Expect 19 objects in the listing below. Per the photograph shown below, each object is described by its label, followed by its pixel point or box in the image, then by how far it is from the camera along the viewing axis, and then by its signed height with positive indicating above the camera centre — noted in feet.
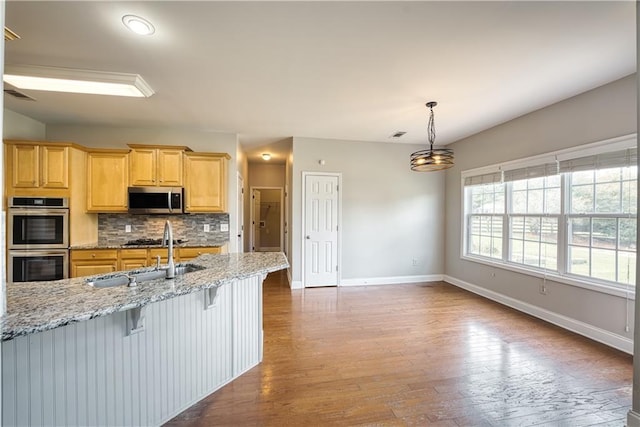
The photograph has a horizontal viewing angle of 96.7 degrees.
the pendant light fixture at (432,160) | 9.97 +1.87
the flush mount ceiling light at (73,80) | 8.23 +3.95
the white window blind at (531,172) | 11.37 +1.76
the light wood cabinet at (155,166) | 13.04 +2.09
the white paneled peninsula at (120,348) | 4.36 -2.60
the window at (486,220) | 14.32 -0.38
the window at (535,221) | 11.51 -0.37
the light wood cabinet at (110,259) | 11.80 -2.07
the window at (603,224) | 9.08 -0.36
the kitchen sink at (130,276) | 6.24 -1.56
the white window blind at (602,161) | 8.91 +1.78
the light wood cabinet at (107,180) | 12.79 +1.38
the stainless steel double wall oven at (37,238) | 11.07 -1.13
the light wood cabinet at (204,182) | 13.64 +1.41
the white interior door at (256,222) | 27.22 -1.12
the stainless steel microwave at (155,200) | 13.02 +0.50
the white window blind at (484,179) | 13.94 +1.76
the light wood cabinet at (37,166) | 11.37 +1.81
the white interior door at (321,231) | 16.31 -1.12
